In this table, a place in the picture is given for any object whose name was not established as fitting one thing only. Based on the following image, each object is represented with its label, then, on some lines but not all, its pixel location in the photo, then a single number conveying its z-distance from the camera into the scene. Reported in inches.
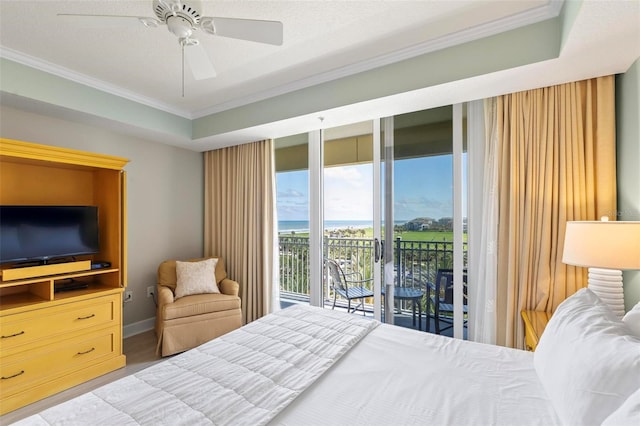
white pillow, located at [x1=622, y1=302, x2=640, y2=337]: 42.1
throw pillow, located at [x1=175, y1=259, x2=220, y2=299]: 128.1
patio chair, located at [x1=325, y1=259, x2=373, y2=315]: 125.3
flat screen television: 92.4
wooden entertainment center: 86.3
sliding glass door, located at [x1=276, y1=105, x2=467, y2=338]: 106.3
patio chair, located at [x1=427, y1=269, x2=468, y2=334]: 106.1
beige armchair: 114.1
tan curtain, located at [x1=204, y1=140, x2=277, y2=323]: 143.7
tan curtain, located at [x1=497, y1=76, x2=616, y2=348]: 79.8
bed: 35.9
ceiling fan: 58.1
